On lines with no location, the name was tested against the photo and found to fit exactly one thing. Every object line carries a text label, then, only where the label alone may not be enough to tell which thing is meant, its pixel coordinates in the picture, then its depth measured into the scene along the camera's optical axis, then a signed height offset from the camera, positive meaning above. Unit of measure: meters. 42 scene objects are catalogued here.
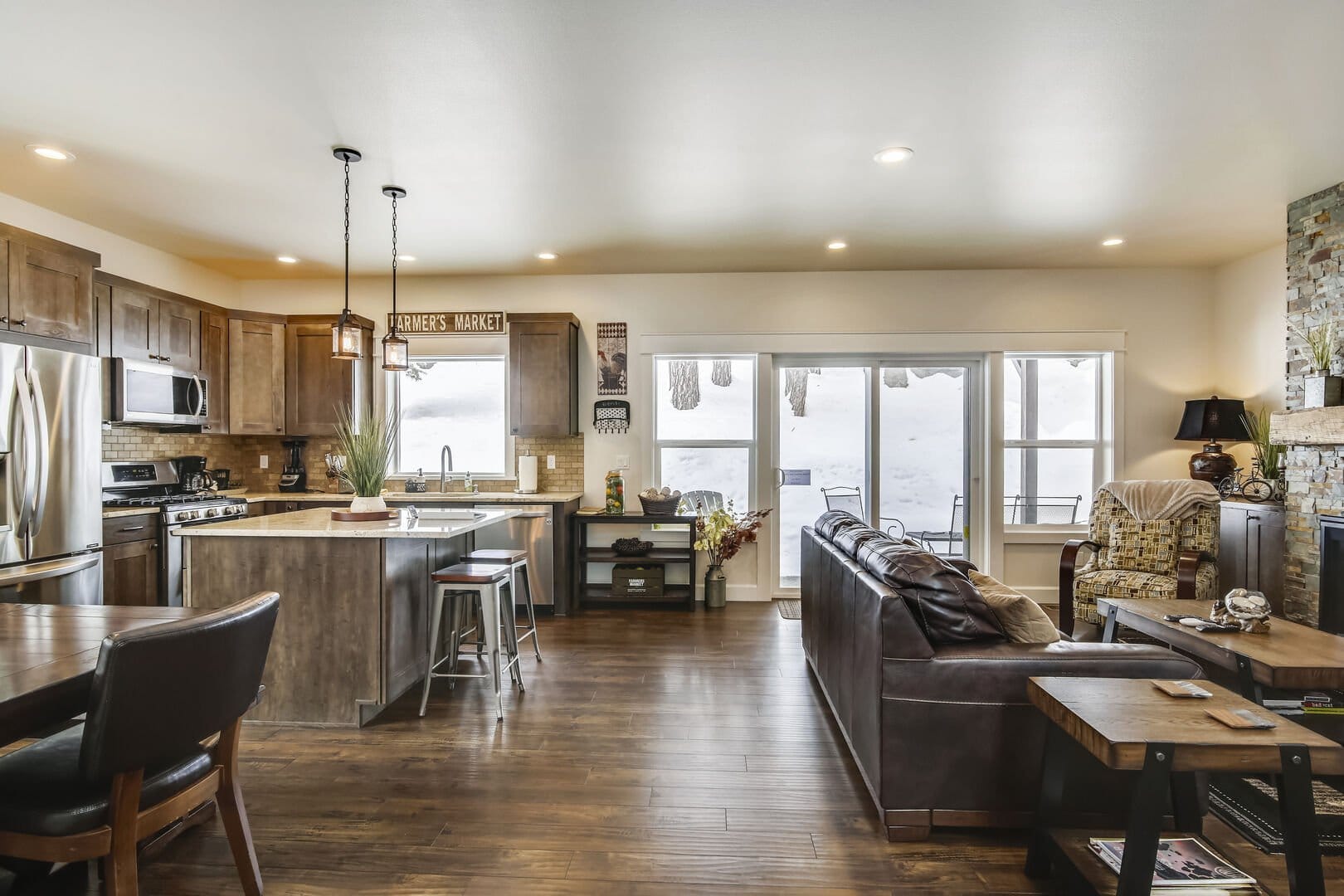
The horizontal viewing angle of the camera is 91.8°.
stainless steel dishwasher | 4.98 -0.71
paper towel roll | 5.44 -0.20
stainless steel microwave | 4.26 +0.37
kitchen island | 2.99 -0.71
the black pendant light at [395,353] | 3.38 +0.50
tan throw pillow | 2.21 -0.58
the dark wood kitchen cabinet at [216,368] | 5.05 +0.63
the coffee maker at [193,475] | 5.05 -0.21
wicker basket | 5.28 -0.47
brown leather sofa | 2.04 -0.83
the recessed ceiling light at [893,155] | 3.15 +1.44
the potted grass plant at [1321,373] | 3.58 +0.43
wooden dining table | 1.31 -0.50
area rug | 2.08 -1.25
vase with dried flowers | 5.27 -0.75
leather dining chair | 1.34 -0.66
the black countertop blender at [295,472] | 5.56 -0.21
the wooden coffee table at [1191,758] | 1.46 -0.70
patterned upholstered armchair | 3.97 -0.74
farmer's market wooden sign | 5.57 +1.07
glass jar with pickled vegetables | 5.34 -0.39
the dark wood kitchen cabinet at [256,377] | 5.25 +0.58
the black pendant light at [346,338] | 3.13 +0.54
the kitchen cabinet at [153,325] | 4.29 +0.86
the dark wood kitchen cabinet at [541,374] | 5.29 +0.60
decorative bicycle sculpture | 4.17 -0.26
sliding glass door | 5.57 +0.02
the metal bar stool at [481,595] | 3.12 -0.73
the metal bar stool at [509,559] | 3.50 -0.61
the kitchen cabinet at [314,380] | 5.39 +0.57
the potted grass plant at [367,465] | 3.27 -0.09
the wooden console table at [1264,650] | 2.26 -0.77
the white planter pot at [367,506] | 3.26 -0.29
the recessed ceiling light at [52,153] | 3.16 +1.45
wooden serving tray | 3.23 -0.34
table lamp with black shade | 4.71 +0.13
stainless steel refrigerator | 3.27 -0.16
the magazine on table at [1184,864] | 1.61 -1.07
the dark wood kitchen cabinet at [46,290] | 3.43 +0.88
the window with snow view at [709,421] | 5.62 +0.23
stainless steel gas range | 4.25 -0.36
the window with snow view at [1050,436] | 5.41 +0.10
